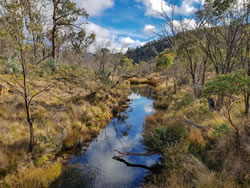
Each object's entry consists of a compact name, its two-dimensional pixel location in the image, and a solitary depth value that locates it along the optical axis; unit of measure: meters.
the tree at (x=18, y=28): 4.91
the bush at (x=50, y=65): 17.67
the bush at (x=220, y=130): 5.06
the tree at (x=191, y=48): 11.26
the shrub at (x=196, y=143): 6.58
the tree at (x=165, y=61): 35.32
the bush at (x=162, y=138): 7.49
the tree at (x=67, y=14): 15.60
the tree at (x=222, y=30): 8.52
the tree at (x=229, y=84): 4.19
